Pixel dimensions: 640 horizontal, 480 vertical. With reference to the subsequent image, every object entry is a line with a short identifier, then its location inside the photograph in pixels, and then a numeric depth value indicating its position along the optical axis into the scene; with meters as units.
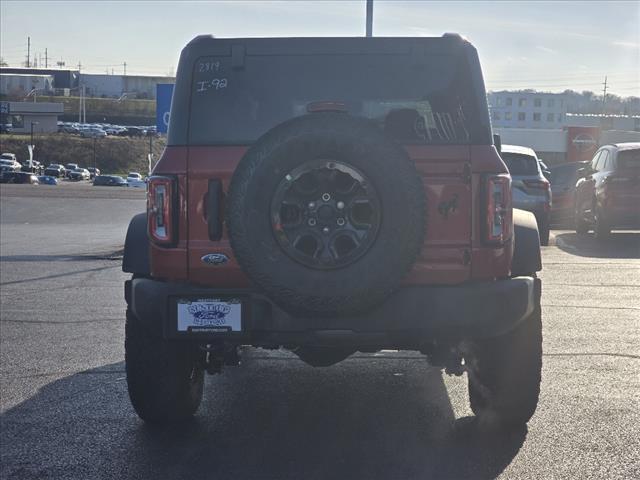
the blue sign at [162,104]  17.27
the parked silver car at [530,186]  16.41
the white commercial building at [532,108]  148.00
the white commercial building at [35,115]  130.12
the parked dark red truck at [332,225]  4.70
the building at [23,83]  156.00
